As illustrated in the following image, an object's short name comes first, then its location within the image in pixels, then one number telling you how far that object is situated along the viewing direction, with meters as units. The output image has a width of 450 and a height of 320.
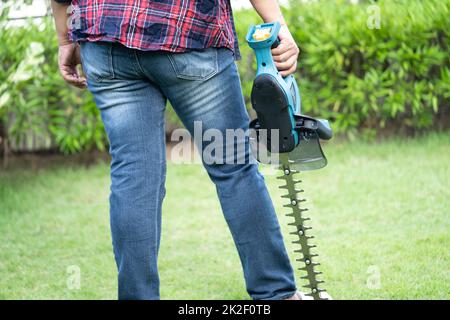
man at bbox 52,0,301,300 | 5.02
